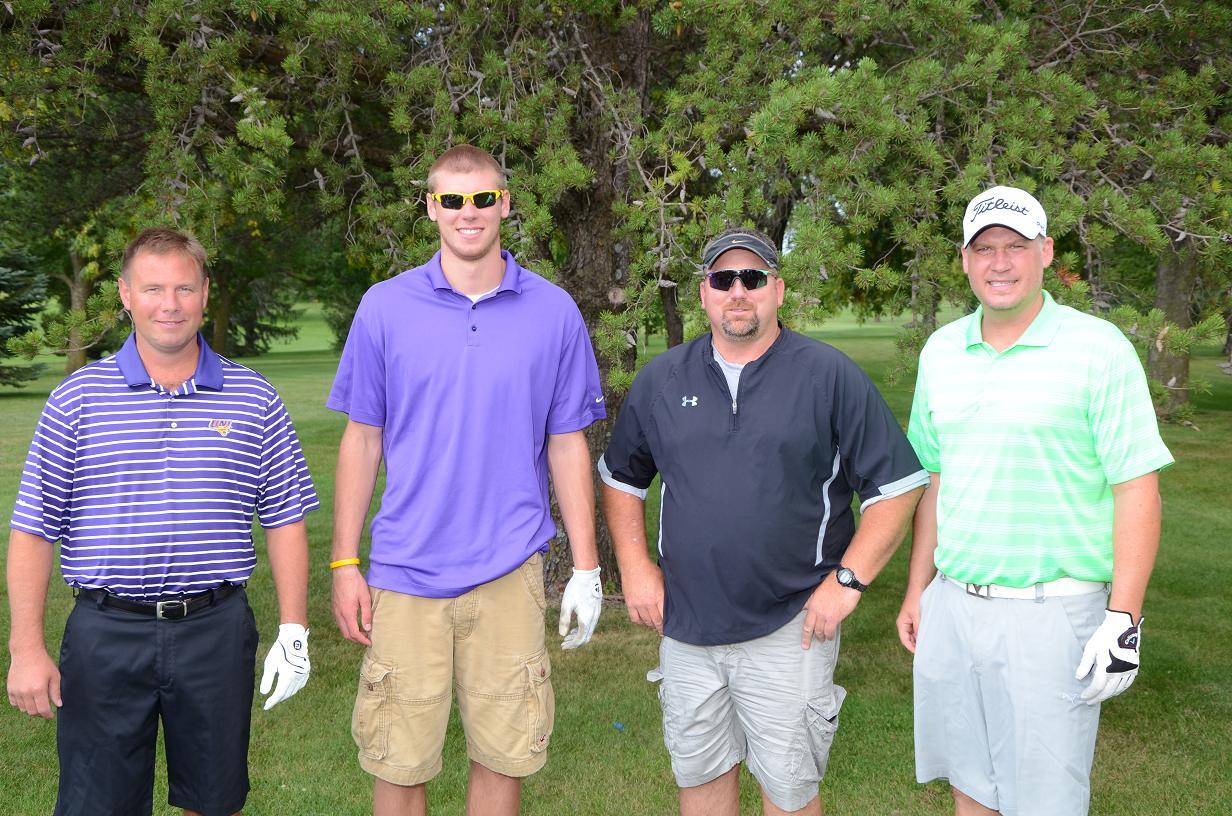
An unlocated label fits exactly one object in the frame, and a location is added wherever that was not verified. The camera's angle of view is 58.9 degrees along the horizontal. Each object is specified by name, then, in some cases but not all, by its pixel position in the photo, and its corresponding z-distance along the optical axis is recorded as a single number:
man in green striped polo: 3.12
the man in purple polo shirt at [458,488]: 3.51
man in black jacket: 3.43
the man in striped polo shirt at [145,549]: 3.16
